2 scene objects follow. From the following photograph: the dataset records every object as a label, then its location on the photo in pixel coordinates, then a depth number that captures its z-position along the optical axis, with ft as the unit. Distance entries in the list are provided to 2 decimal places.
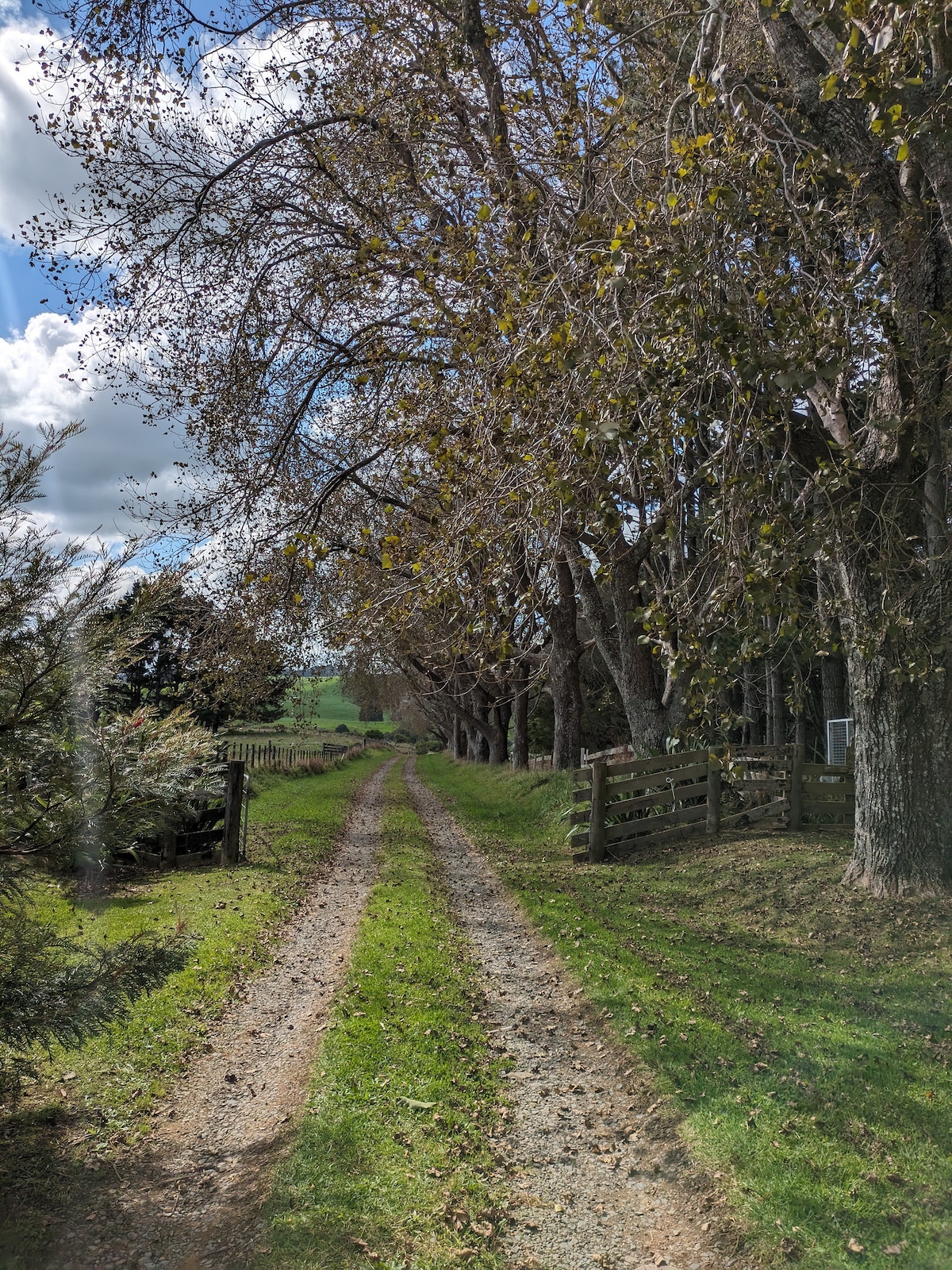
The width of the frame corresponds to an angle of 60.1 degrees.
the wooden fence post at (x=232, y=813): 40.01
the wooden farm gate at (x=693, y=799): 40.45
